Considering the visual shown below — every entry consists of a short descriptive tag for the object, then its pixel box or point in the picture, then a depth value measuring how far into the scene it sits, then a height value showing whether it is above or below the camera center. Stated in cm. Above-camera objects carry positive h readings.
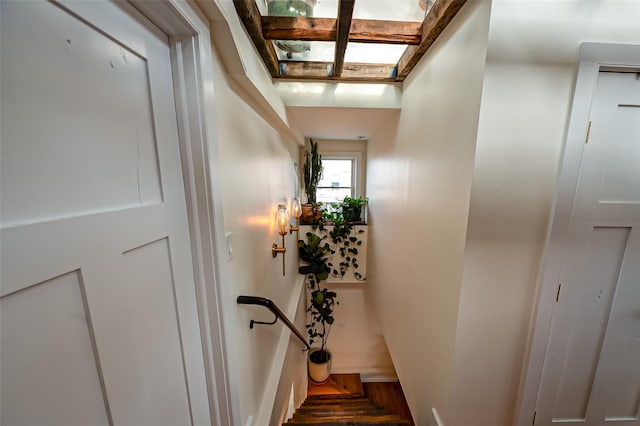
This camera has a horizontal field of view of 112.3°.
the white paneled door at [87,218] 36 -8
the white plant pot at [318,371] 363 -325
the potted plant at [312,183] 321 -7
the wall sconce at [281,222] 189 -40
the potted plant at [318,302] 323 -201
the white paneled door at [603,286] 99 -55
